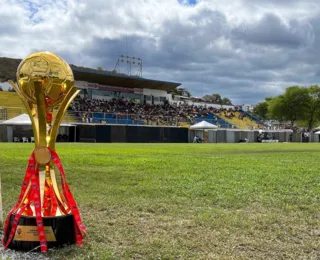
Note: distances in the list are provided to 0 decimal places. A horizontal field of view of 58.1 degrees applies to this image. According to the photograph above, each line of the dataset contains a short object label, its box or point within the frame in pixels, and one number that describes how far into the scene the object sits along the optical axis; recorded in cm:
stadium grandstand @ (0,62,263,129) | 3219
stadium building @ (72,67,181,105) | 4208
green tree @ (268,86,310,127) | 5642
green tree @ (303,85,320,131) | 5604
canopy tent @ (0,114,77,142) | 2508
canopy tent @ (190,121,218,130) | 3301
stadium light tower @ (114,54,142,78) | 5279
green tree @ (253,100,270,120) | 8776
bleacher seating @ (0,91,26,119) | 2939
